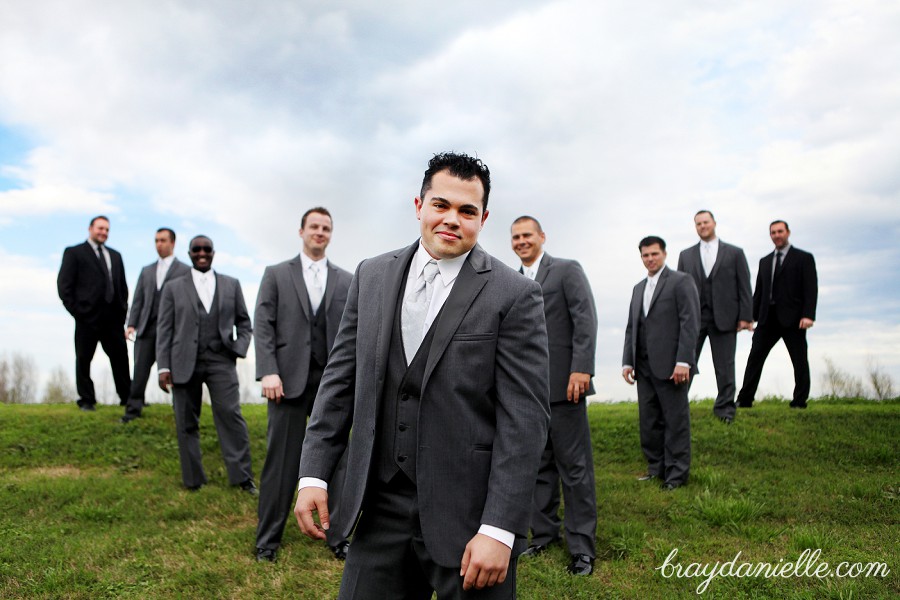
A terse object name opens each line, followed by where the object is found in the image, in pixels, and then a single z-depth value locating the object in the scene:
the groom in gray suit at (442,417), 2.58
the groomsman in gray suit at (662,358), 8.42
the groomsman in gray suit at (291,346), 6.44
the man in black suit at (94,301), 12.12
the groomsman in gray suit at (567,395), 6.23
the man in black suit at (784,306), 11.77
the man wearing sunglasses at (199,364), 8.68
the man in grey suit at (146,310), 11.58
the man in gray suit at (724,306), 11.06
